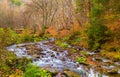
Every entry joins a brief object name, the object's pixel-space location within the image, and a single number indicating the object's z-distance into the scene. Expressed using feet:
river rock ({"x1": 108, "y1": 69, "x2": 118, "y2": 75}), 21.48
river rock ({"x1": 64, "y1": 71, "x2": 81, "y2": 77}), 19.92
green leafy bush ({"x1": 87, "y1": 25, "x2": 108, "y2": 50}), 33.25
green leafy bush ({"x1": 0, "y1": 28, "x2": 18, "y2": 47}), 29.13
